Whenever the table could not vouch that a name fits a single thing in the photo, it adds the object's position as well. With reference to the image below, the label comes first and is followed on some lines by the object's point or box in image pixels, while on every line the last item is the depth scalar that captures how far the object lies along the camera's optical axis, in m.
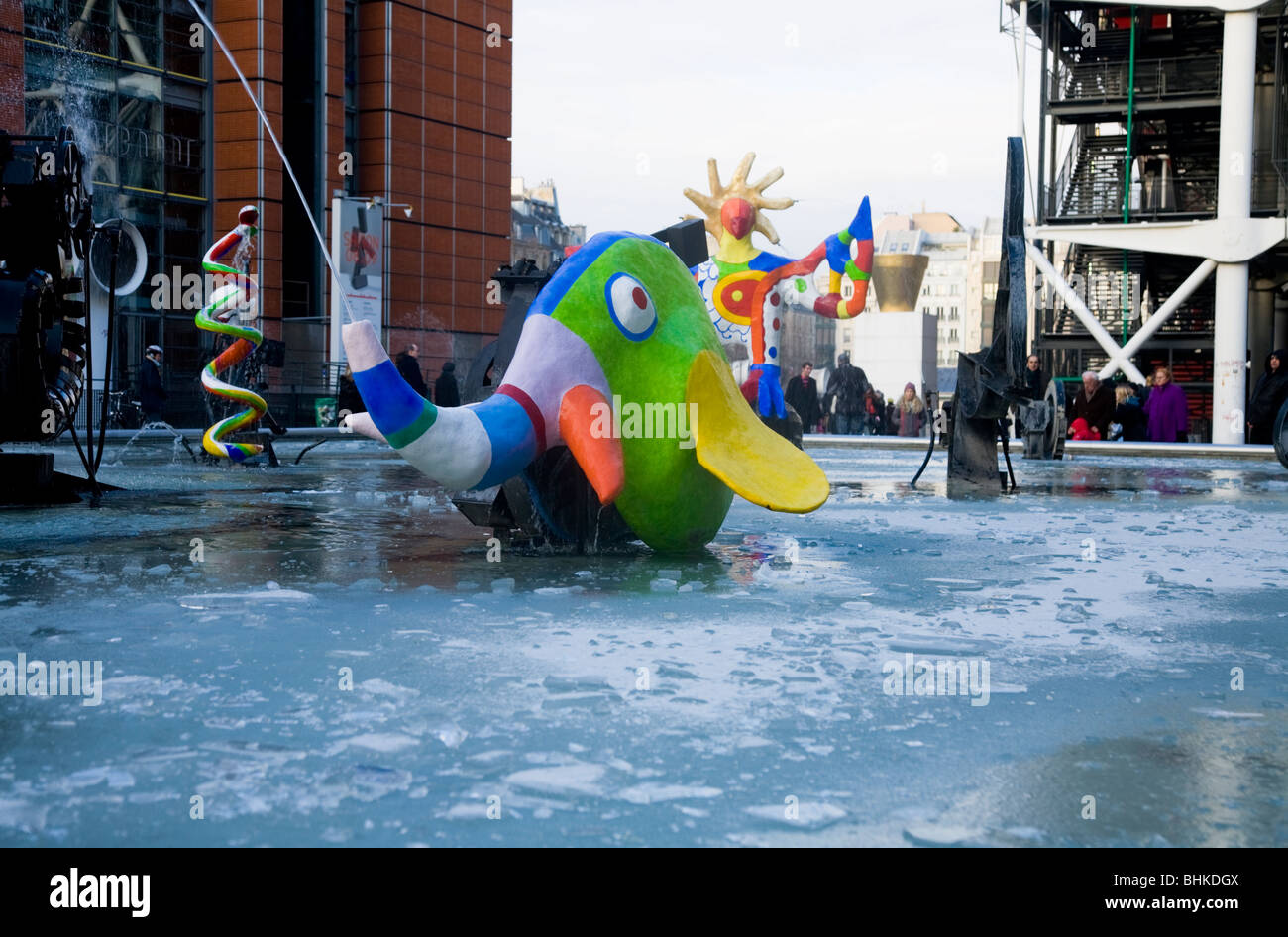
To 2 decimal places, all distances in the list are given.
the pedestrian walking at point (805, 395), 24.42
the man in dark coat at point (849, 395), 27.02
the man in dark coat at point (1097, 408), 22.80
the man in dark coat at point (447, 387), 22.68
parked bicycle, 25.12
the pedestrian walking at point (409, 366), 17.97
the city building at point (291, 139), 31.52
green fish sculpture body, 6.73
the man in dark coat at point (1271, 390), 18.03
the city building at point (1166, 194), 28.91
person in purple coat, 22.92
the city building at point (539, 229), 76.81
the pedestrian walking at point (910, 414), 27.36
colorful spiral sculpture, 14.66
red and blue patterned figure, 18.00
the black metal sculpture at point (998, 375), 11.77
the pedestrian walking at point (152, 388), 21.45
